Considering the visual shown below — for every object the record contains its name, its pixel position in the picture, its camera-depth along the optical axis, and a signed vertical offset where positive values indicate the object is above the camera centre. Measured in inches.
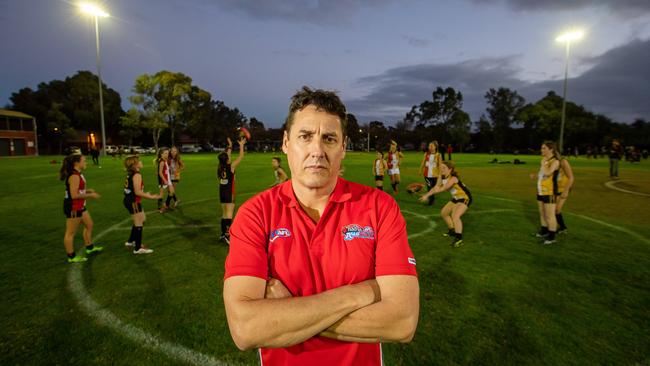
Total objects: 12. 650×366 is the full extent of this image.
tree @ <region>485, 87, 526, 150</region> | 3841.0 +532.1
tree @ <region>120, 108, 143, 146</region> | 2424.5 +228.6
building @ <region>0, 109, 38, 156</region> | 2324.1 +108.6
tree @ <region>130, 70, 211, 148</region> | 2454.5 +415.0
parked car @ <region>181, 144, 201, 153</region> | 3437.5 +6.6
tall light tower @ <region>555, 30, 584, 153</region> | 1528.1 +545.1
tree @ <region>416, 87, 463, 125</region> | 4060.0 +576.8
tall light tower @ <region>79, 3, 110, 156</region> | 1468.6 +629.9
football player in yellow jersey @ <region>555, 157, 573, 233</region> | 323.0 -37.6
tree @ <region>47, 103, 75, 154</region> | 2632.9 +201.9
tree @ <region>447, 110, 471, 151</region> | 3693.4 +248.1
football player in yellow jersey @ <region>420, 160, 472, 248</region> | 311.1 -46.9
